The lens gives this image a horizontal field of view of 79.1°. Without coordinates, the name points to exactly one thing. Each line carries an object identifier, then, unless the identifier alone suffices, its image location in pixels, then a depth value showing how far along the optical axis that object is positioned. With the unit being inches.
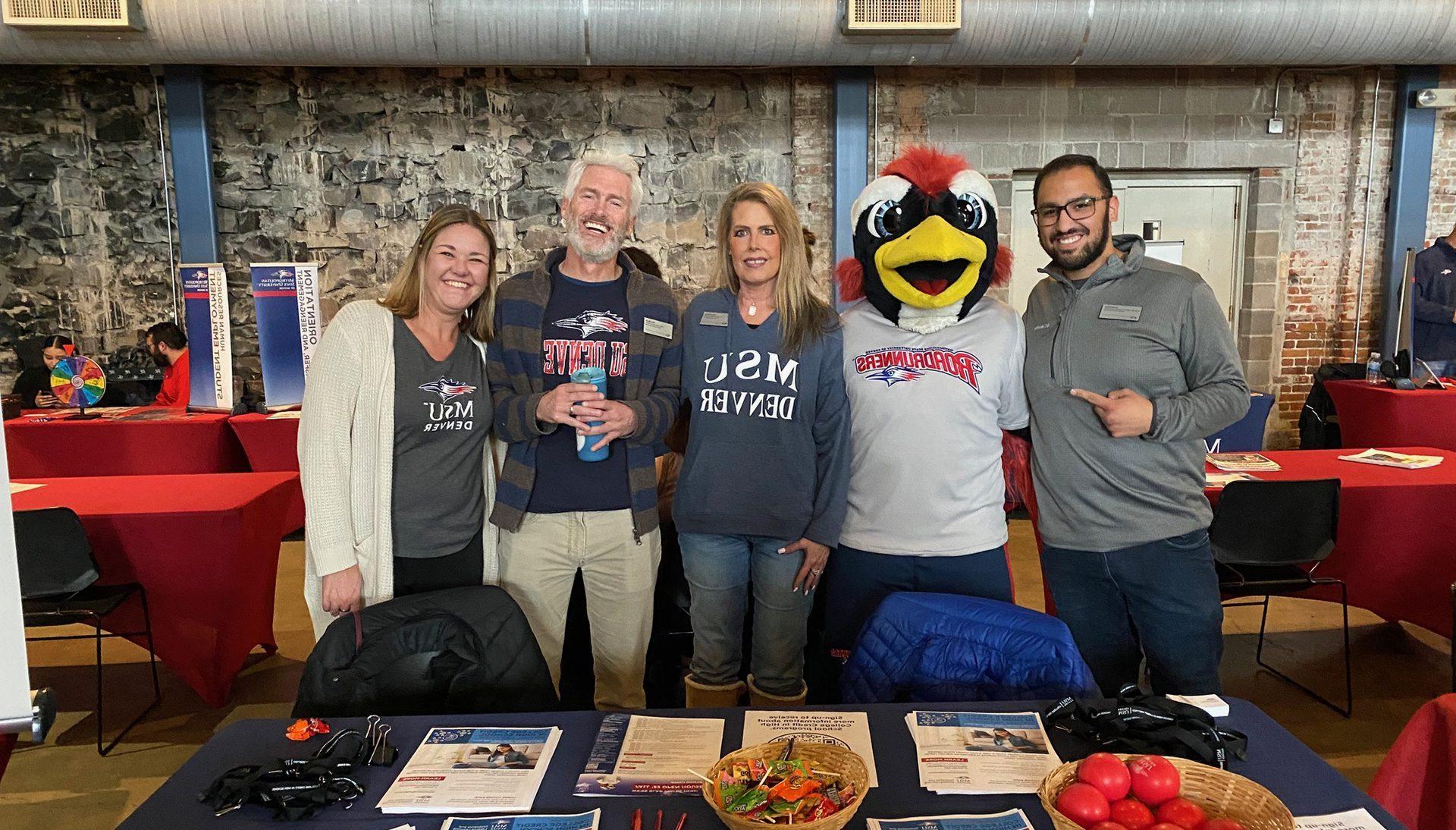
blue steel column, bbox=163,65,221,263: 224.2
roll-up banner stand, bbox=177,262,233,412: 196.9
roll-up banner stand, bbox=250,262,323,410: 193.5
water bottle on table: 207.3
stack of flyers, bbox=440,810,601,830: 43.7
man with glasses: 78.5
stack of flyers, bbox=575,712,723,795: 46.8
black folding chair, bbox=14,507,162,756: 100.2
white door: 243.0
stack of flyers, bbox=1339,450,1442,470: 127.0
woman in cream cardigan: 76.2
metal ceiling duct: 183.8
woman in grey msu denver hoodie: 79.5
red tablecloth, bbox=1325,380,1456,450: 192.7
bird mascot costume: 77.3
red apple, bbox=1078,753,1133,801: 39.9
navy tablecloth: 44.5
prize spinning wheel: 191.0
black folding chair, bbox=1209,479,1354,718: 108.4
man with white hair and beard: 81.6
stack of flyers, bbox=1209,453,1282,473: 127.6
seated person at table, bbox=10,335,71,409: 211.8
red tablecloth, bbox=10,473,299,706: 109.2
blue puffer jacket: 60.1
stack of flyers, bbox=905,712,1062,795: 46.3
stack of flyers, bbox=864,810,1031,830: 42.8
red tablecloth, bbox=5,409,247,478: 182.5
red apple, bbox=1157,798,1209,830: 39.1
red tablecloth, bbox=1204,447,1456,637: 117.3
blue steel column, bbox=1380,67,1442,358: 237.3
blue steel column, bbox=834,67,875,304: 228.5
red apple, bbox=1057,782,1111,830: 38.4
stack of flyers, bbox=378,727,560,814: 45.9
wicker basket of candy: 40.2
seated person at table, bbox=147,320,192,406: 208.7
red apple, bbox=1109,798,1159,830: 38.6
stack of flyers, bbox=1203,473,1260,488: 117.9
